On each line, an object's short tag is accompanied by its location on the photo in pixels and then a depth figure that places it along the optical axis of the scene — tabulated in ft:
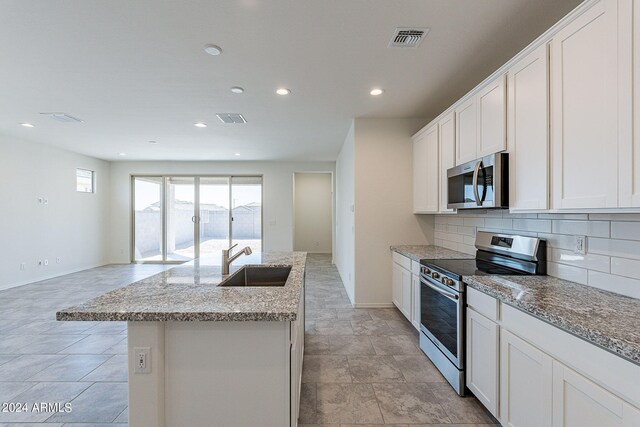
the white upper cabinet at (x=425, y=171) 10.61
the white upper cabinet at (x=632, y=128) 3.90
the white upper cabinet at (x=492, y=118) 6.70
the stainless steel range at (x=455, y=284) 6.56
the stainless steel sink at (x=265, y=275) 7.80
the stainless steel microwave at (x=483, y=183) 6.63
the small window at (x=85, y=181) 20.89
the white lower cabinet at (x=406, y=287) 9.58
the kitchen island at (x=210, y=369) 4.23
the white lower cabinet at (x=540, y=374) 3.35
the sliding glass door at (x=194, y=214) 23.98
